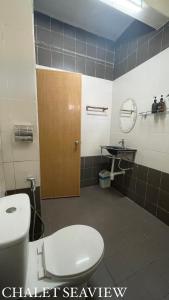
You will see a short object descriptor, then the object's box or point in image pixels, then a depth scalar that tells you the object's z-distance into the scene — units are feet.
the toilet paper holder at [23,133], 3.61
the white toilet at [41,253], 2.05
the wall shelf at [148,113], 5.59
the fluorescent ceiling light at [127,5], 5.09
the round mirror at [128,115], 7.27
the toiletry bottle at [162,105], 5.54
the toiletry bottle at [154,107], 5.75
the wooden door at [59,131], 6.60
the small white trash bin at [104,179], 8.74
